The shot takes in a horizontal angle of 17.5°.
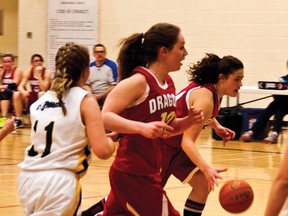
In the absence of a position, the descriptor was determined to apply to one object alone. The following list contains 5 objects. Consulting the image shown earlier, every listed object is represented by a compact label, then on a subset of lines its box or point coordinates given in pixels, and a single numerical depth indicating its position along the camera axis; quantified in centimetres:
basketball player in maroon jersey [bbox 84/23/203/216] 522
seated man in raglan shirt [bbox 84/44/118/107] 1587
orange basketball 581
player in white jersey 449
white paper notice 2015
